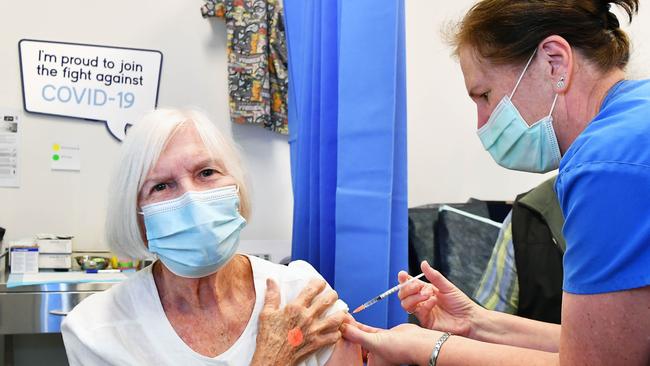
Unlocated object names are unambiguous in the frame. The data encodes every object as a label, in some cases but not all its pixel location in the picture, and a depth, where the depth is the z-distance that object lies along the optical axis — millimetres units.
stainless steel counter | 1854
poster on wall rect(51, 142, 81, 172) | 2336
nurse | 773
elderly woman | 1217
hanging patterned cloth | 2371
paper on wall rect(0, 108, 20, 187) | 2293
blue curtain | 1352
